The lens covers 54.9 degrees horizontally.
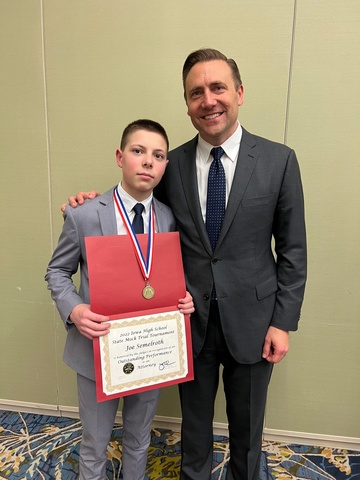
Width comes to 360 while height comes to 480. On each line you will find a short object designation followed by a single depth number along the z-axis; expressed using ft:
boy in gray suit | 4.12
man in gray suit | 4.16
